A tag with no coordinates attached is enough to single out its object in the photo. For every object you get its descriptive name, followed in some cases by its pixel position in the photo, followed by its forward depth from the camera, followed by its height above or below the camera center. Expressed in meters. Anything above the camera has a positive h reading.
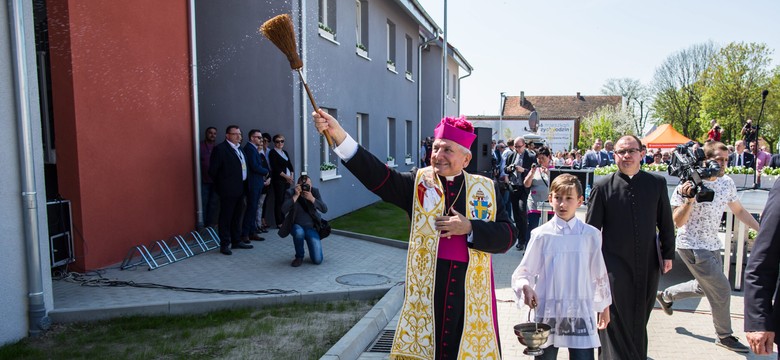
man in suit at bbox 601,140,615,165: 18.71 -0.64
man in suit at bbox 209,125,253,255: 9.30 -0.76
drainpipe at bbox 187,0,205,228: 9.86 +0.52
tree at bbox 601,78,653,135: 68.50 +3.83
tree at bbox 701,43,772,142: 42.88 +3.24
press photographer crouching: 8.71 -1.30
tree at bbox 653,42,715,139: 55.44 +3.48
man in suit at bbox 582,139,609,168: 20.12 -0.96
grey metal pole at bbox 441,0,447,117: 25.42 +1.58
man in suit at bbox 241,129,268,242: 10.13 -0.85
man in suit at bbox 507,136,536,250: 10.45 -0.95
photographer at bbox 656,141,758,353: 5.42 -1.01
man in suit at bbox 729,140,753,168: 15.88 -0.76
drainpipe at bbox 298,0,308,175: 11.56 +0.68
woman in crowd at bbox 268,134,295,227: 11.08 -0.70
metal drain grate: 5.41 -2.00
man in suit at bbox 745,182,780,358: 2.69 -0.72
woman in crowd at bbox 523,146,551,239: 10.05 -0.93
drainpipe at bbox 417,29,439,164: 21.95 +2.46
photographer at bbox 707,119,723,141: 11.38 -0.07
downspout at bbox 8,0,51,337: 5.21 -0.46
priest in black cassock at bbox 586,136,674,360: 4.45 -0.86
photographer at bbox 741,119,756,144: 16.22 -0.06
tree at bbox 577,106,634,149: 69.25 +0.59
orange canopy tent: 28.31 -0.41
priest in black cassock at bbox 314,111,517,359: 3.37 -0.72
